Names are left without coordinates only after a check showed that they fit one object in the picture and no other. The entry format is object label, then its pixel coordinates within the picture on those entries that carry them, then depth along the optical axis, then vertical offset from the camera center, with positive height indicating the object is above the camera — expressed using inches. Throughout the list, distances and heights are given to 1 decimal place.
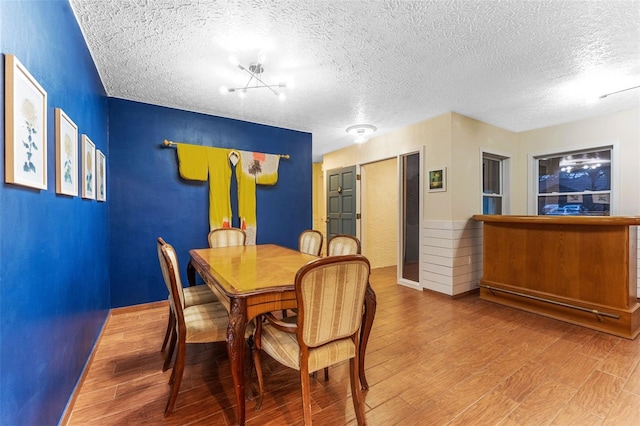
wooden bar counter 96.0 -24.6
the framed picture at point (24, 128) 36.2 +12.9
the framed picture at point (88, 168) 75.0 +13.1
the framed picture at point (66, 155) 55.2 +12.9
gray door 200.1 +7.3
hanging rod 126.1 +32.5
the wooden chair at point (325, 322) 48.0 -22.1
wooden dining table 52.4 -16.4
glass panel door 159.5 -4.4
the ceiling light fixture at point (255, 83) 90.7 +49.6
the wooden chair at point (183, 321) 59.2 -27.7
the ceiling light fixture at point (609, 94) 109.2 +49.8
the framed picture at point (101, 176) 93.6 +13.3
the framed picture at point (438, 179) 138.9 +16.3
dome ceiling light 152.0 +46.8
